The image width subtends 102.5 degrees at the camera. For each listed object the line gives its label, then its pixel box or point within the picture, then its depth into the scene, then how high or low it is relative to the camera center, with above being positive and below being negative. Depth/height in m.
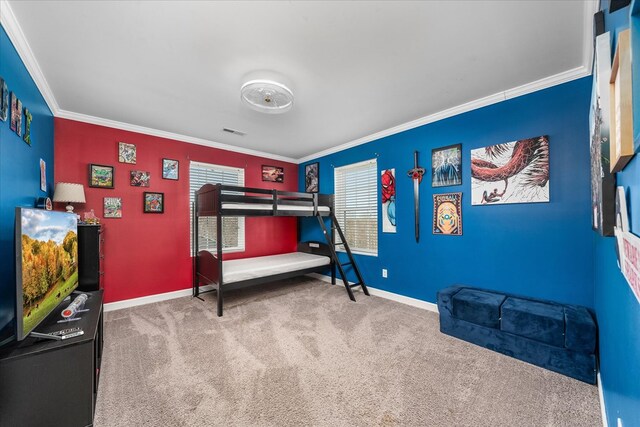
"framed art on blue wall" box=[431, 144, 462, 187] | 2.96 +0.56
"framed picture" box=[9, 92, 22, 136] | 1.71 +0.70
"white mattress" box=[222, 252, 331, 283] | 3.31 -0.72
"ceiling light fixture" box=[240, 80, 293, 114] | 2.24 +1.11
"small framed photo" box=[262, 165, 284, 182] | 4.77 +0.79
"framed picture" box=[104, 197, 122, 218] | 3.24 +0.12
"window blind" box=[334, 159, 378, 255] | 3.97 +0.17
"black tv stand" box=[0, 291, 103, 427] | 1.25 -0.85
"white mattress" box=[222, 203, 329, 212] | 3.38 +0.11
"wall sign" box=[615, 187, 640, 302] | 0.65 -0.10
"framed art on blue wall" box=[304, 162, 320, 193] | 4.88 +0.72
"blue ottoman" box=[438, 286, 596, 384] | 1.87 -0.95
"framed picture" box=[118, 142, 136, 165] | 3.36 +0.84
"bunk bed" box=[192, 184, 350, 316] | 3.18 -0.52
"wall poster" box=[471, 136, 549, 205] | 2.40 +0.40
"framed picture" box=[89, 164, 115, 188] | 3.15 +0.51
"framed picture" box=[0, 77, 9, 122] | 1.53 +0.72
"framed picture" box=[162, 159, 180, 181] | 3.69 +0.69
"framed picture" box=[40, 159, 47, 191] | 2.42 +0.40
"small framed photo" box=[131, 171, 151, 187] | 3.44 +0.51
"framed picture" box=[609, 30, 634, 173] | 0.66 +0.30
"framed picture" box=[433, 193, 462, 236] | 2.95 -0.01
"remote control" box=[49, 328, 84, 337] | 1.44 -0.66
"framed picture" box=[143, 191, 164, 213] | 3.53 +0.19
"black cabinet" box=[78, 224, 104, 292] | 2.50 -0.40
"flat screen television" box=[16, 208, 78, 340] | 1.24 -0.27
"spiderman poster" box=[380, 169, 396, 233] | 3.63 +0.21
